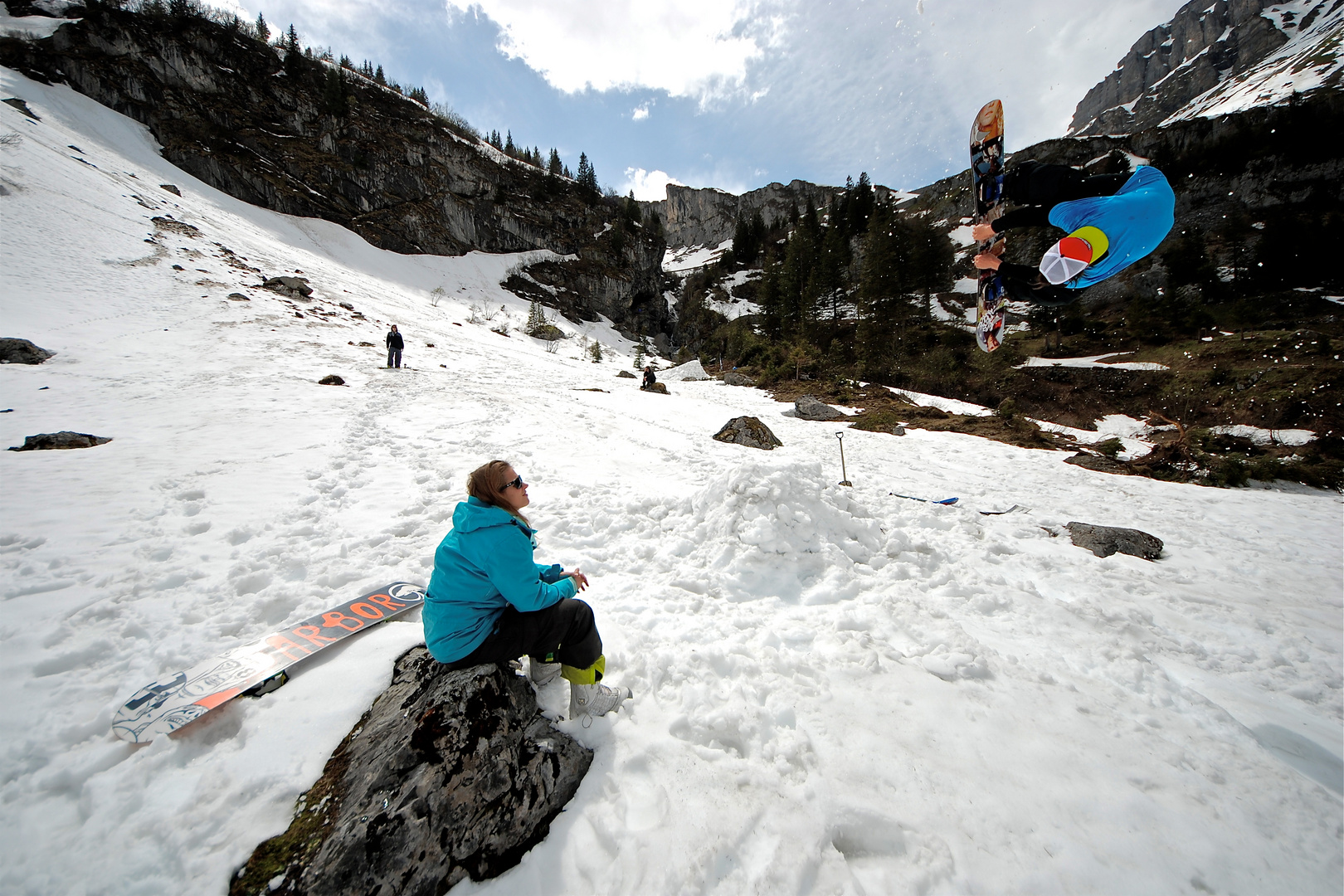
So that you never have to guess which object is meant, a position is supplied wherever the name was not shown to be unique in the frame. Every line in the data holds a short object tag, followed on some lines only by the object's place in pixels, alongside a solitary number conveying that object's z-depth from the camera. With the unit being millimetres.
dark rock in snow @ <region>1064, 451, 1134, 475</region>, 10530
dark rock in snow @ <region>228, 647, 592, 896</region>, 1917
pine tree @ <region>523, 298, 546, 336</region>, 38500
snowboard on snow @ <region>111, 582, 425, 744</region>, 2516
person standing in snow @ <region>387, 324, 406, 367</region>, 15570
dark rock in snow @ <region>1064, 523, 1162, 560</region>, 5691
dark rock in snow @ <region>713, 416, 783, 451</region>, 11516
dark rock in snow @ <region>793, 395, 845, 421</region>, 16281
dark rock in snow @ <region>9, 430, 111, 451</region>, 5980
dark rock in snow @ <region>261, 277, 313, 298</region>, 22734
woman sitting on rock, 2553
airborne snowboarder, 4988
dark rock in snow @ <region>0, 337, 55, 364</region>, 10117
